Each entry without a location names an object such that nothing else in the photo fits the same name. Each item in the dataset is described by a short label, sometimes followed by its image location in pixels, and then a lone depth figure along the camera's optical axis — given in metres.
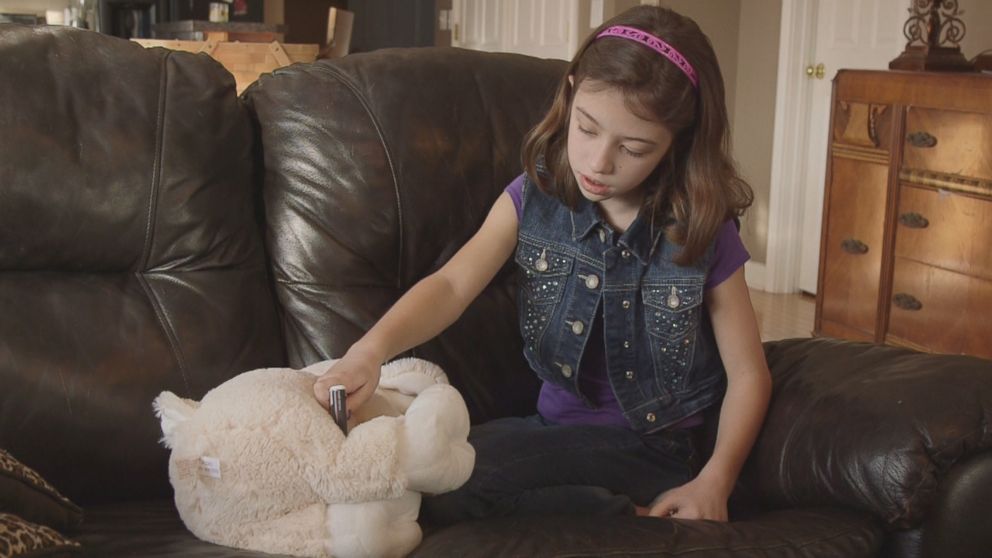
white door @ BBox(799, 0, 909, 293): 4.61
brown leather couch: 1.53
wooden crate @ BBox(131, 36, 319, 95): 3.90
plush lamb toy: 1.36
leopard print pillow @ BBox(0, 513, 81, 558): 1.20
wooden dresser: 3.46
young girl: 1.67
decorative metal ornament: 3.84
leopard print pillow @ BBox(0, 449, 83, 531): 1.38
